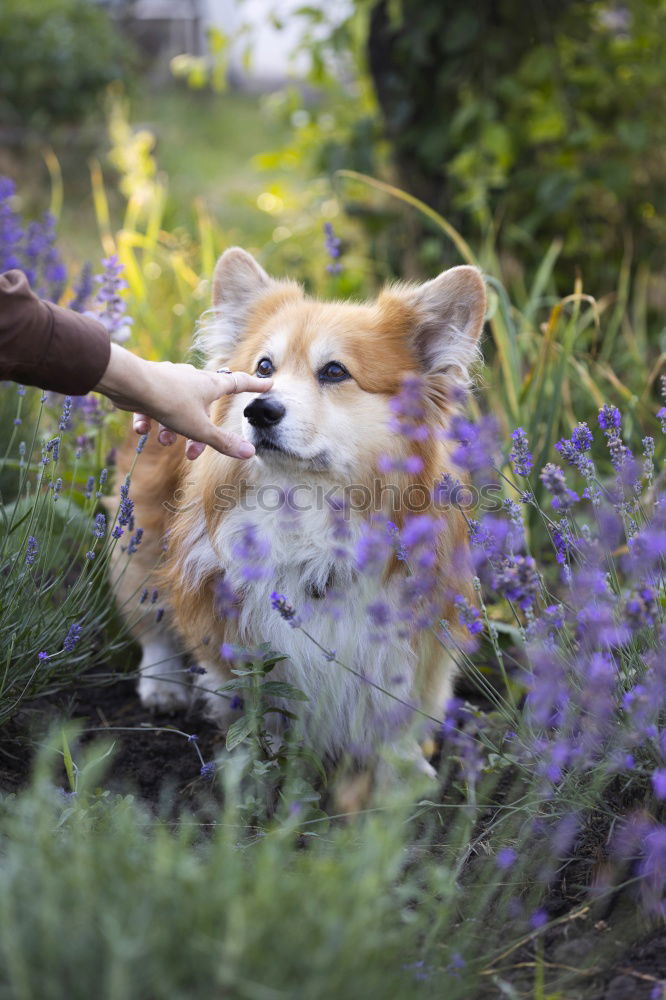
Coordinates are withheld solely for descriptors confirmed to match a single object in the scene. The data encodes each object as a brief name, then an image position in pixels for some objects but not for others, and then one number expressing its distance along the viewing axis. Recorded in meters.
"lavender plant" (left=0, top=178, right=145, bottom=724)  1.43
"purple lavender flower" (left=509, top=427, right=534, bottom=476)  1.36
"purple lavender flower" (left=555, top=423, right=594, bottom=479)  1.35
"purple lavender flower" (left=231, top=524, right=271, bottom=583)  1.30
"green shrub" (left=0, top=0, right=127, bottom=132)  4.37
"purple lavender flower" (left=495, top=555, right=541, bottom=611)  1.24
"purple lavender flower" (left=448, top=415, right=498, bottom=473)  1.27
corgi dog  1.46
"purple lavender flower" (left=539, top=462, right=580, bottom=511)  1.27
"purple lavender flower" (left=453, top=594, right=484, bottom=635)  1.29
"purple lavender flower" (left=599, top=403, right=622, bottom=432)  1.35
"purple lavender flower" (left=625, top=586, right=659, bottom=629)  1.21
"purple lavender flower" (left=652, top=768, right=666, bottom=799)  1.17
